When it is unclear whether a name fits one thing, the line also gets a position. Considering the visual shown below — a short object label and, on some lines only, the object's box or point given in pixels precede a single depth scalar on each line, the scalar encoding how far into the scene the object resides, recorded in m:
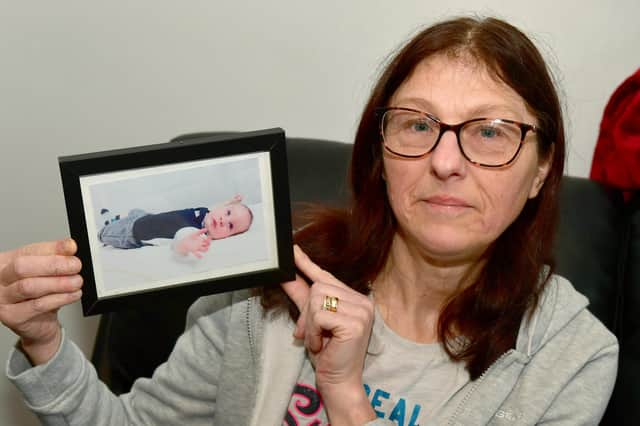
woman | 1.22
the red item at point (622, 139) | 1.69
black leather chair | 1.64
